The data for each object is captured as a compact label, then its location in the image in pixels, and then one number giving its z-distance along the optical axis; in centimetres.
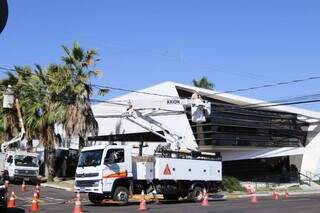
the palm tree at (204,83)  8188
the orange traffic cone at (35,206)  1908
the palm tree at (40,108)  3850
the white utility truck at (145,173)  2269
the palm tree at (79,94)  3738
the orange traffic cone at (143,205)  1957
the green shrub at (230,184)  3744
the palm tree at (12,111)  3994
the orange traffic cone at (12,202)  1859
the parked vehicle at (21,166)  3944
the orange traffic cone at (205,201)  2270
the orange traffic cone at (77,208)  1694
